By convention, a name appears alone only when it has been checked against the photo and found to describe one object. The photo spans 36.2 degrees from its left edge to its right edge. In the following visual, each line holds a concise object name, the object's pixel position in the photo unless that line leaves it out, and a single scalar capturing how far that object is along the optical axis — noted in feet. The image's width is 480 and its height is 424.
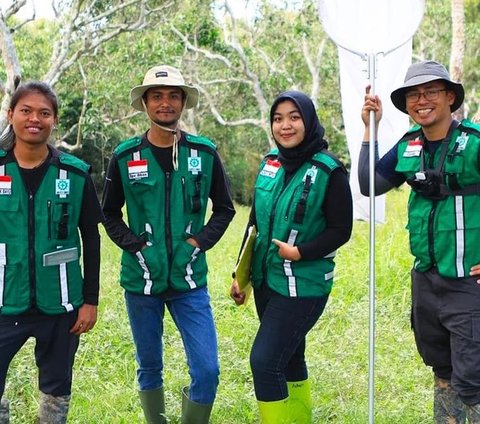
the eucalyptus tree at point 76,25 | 32.07
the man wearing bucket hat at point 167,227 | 11.78
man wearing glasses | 10.47
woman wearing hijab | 11.21
